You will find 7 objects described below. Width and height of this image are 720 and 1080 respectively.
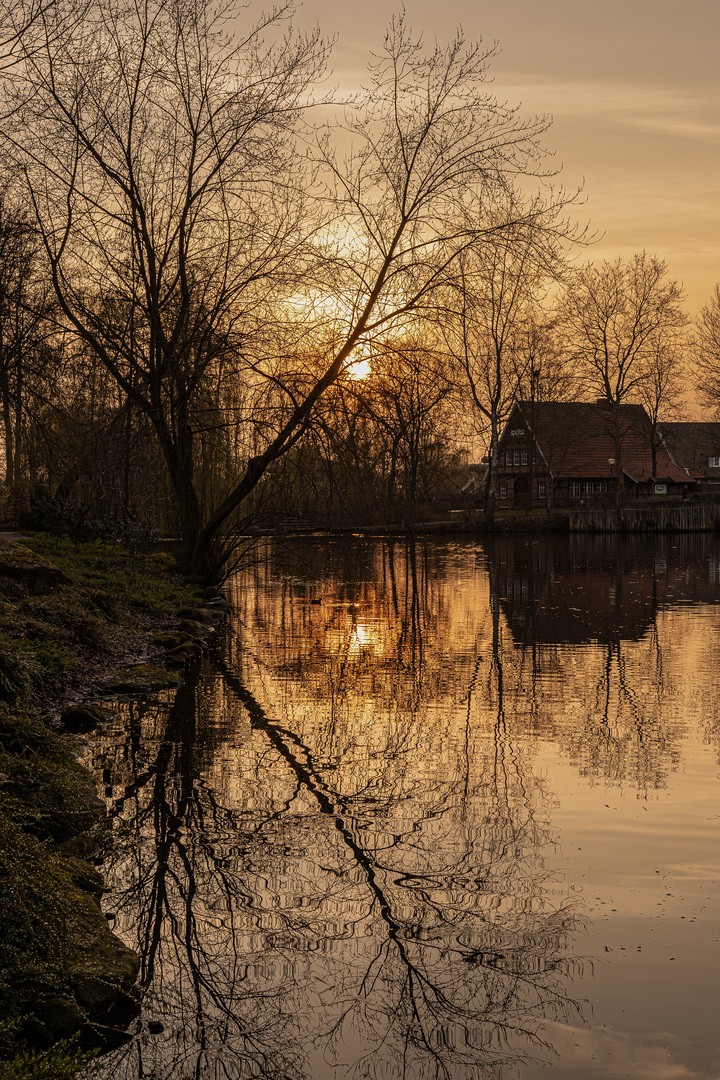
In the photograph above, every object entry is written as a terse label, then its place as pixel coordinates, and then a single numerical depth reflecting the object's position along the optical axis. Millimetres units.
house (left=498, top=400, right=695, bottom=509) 63938
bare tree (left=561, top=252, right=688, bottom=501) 56531
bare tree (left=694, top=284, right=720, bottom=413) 55312
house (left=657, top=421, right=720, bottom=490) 88312
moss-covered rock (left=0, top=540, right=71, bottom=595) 13336
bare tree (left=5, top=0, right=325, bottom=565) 17266
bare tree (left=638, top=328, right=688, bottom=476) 61562
